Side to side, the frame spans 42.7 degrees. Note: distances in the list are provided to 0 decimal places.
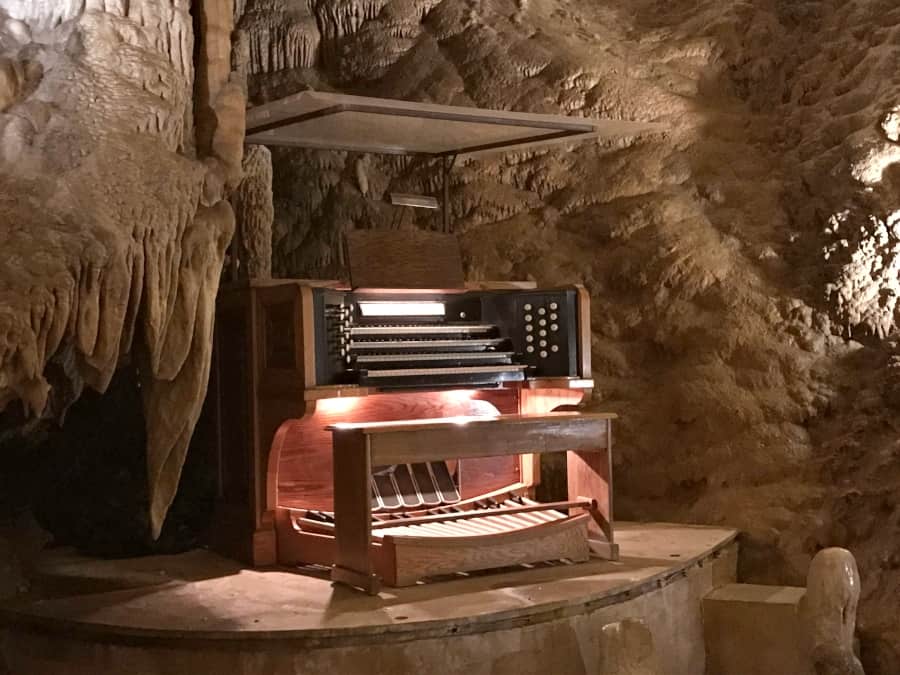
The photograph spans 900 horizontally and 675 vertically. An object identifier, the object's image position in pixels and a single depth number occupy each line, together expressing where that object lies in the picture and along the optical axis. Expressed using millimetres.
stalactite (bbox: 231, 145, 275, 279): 7371
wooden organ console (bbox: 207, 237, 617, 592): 5926
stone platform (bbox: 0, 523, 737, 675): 5020
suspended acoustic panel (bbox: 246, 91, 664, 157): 6129
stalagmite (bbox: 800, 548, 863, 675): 5469
